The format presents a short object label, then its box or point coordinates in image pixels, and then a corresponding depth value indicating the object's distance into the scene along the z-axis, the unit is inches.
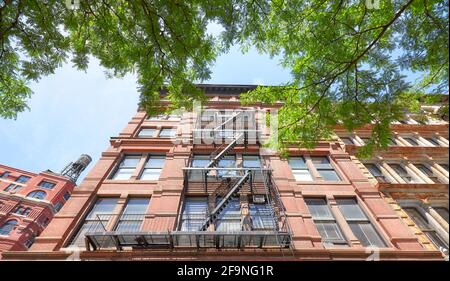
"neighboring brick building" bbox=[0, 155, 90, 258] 1310.3
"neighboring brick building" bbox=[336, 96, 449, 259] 440.2
